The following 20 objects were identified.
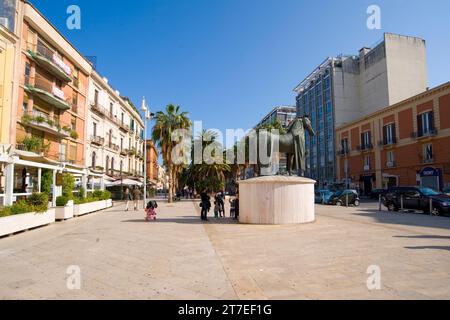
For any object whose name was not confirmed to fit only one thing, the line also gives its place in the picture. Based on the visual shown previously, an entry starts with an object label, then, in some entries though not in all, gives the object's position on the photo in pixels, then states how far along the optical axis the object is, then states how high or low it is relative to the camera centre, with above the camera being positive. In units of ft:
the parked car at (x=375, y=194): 124.30 -4.46
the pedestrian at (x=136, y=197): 71.72 -2.73
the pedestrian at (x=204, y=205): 47.09 -3.14
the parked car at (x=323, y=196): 93.76 -3.91
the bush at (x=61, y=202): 49.24 -2.57
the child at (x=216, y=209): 50.93 -4.09
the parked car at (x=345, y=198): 87.35 -4.24
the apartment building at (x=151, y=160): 229.68 +19.88
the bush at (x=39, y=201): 40.06 -1.93
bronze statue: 43.59 +5.97
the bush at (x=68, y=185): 52.54 +0.18
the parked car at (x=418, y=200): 55.26 -3.38
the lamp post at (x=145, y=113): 78.87 +19.97
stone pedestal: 38.68 -2.02
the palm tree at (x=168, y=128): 105.29 +19.81
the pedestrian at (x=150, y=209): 46.26 -3.63
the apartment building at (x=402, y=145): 108.88 +16.35
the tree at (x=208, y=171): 124.47 +5.63
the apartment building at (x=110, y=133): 116.57 +23.57
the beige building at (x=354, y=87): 167.02 +59.20
